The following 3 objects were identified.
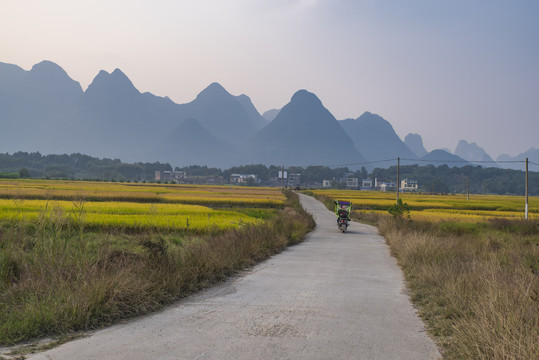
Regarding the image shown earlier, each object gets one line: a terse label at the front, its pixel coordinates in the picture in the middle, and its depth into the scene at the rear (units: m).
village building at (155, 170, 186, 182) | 183.11
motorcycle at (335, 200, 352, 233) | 25.70
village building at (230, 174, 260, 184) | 184.38
